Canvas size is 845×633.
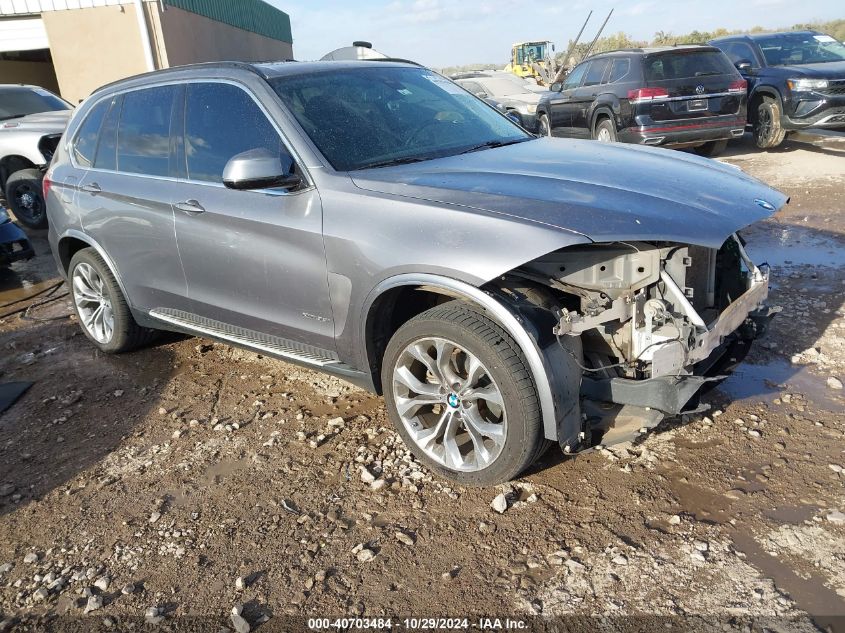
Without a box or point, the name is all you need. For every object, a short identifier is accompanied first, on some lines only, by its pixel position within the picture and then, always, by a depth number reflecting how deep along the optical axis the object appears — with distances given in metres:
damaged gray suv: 2.81
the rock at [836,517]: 2.74
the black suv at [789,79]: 10.47
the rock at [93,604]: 2.64
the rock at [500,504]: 2.99
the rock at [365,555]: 2.78
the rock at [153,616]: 2.55
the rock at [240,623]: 2.47
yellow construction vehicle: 32.50
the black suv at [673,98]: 9.91
